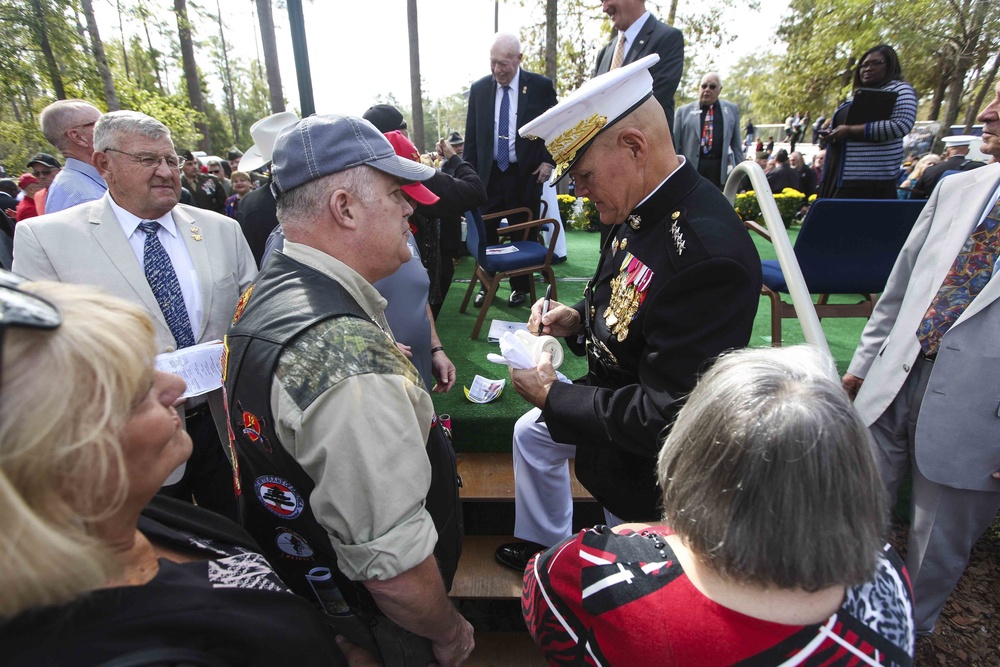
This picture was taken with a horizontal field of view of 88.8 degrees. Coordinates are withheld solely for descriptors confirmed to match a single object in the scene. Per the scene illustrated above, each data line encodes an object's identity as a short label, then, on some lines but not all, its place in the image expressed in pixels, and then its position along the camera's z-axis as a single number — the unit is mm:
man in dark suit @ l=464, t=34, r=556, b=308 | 4891
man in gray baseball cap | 1135
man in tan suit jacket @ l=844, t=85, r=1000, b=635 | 1836
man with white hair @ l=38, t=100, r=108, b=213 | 3039
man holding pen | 1551
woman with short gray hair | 877
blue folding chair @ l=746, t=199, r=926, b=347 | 3451
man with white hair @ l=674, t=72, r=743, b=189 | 6617
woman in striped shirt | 4055
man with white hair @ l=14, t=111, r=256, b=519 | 2055
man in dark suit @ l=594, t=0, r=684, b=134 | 3885
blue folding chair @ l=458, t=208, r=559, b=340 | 4492
